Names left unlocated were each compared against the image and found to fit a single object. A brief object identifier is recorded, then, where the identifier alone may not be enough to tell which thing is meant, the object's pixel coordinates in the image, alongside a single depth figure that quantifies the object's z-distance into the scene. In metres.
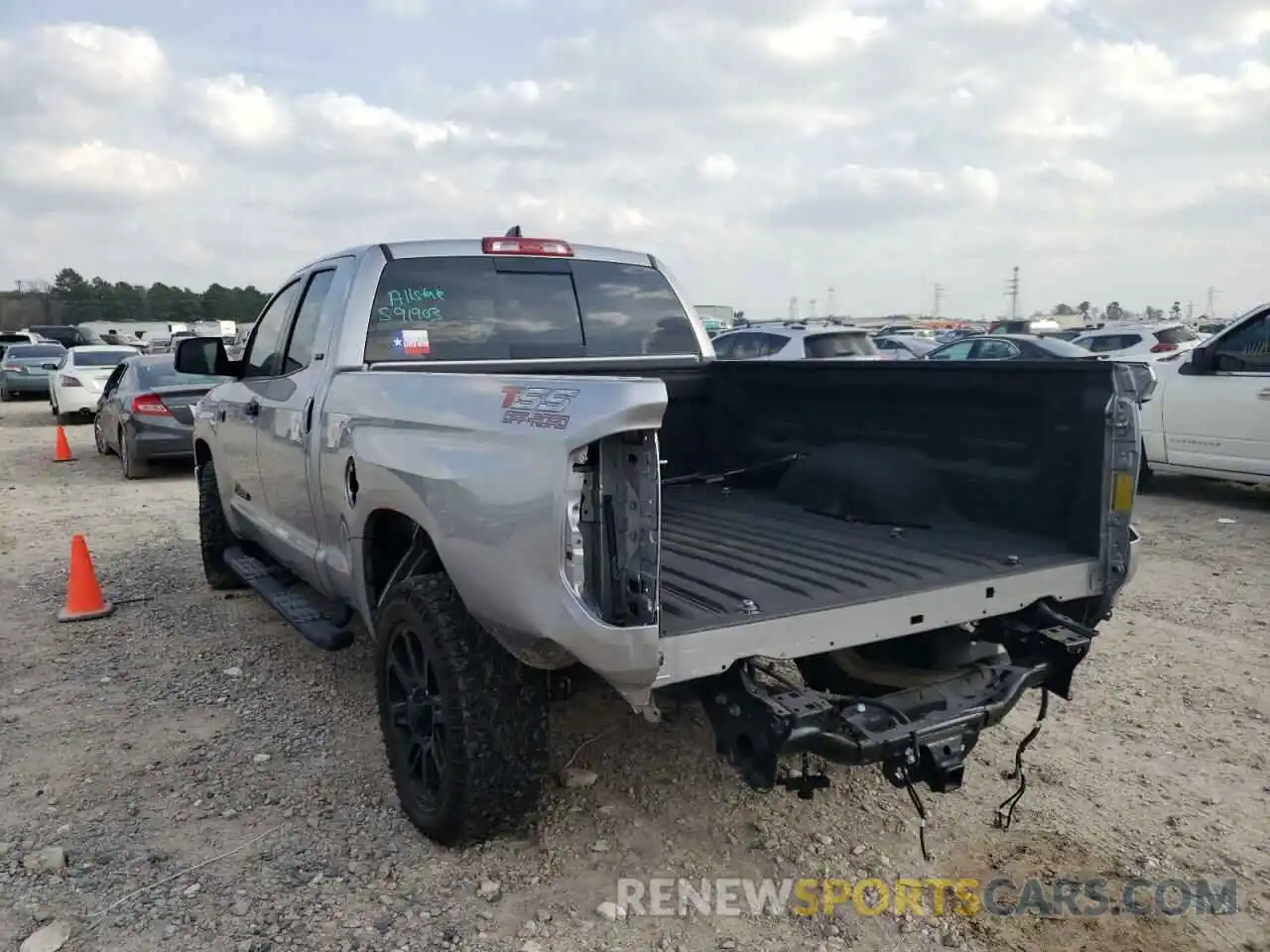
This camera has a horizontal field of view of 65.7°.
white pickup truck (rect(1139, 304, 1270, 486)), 8.46
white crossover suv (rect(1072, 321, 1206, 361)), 16.25
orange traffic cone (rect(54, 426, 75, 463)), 14.05
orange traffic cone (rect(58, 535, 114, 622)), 6.08
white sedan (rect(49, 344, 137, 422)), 17.89
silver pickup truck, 2.61
